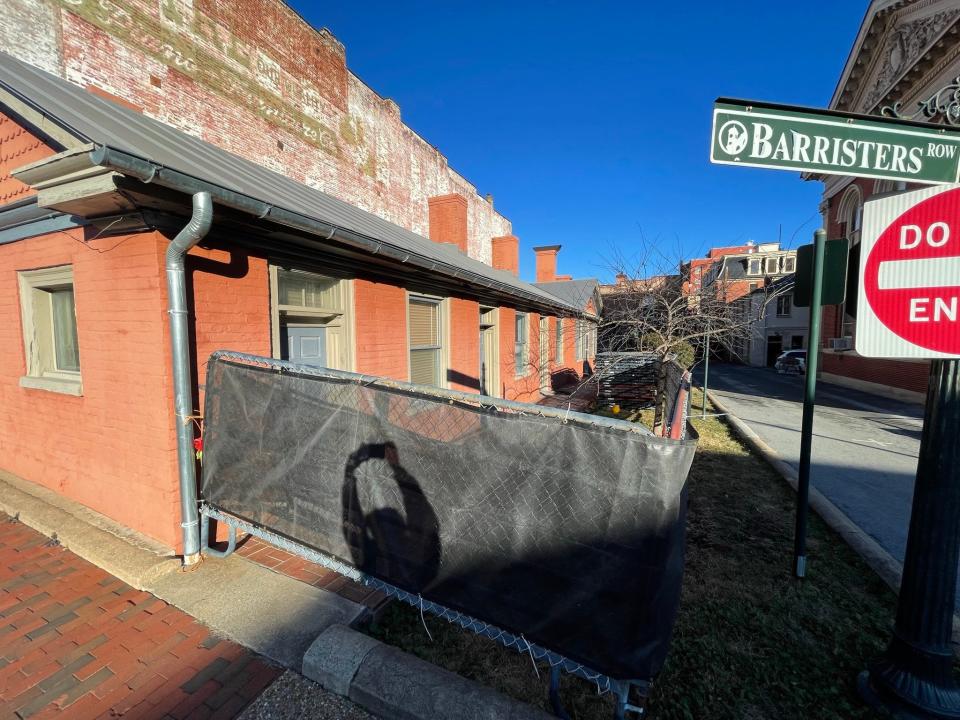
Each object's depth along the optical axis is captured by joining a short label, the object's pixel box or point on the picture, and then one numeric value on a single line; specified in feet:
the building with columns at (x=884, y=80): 40.27
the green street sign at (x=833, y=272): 10.03
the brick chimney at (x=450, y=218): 38.70
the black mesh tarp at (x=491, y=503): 5.56
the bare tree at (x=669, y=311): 23.18
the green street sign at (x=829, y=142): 6.25
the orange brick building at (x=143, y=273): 10.09
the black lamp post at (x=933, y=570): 6.46
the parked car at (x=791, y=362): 83.16
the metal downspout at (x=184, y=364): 9.35
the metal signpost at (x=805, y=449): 10.75
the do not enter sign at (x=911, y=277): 5.78
